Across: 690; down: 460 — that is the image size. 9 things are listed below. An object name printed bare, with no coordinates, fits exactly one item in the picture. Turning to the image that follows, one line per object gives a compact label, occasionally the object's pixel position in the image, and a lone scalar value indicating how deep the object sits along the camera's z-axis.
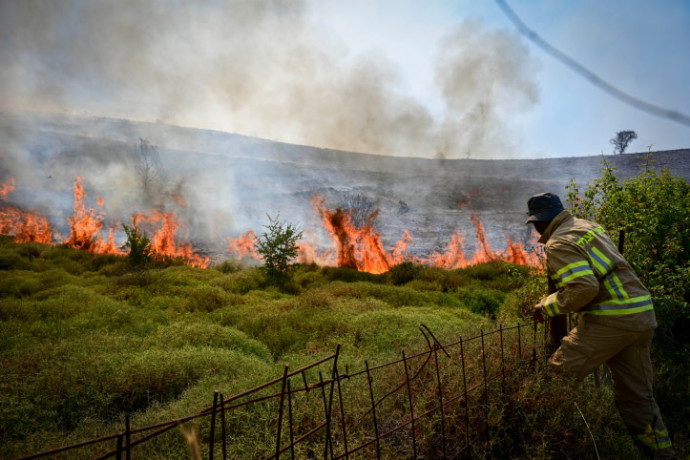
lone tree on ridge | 30.41
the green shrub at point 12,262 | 10.06
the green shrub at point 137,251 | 11.00
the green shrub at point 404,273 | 12.38
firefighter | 3.10
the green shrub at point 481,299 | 9.20
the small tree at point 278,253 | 11.70
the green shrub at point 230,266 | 14.00
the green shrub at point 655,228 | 4.78
